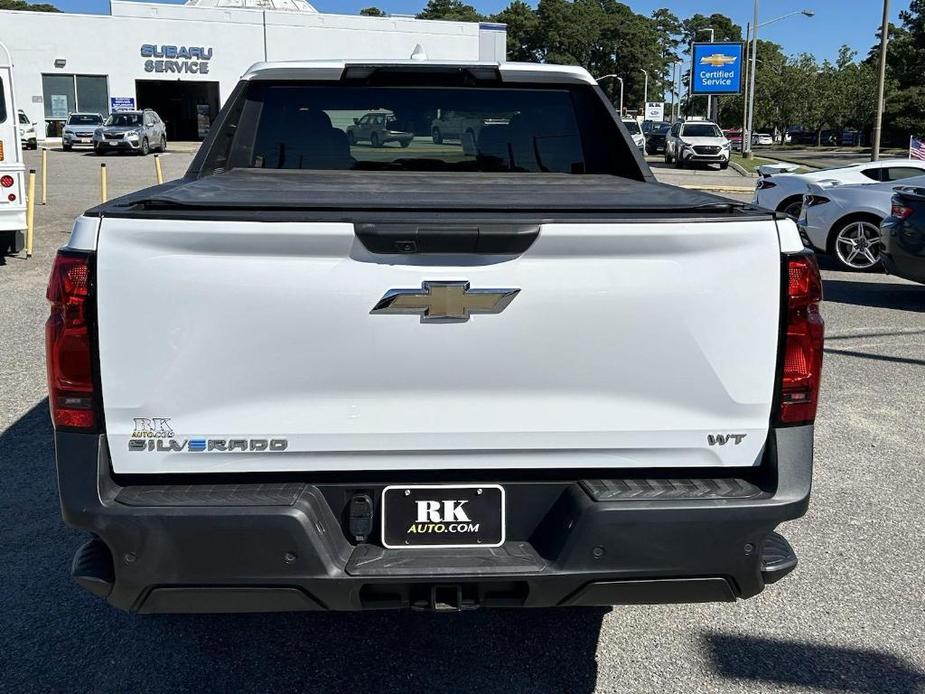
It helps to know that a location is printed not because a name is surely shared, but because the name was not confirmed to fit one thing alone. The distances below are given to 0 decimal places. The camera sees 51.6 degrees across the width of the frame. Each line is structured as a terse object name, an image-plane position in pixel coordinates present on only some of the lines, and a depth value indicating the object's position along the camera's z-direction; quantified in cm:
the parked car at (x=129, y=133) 3766
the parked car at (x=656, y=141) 5225
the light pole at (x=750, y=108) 4846
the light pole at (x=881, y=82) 2795
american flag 2464
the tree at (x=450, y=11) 13580
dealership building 5006
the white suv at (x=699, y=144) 3900
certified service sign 5453
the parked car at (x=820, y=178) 1355
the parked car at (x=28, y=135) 3965
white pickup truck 251
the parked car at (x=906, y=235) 951
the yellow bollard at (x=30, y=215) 1314
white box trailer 1166
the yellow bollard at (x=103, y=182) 1466
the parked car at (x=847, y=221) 1212
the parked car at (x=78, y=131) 4097
